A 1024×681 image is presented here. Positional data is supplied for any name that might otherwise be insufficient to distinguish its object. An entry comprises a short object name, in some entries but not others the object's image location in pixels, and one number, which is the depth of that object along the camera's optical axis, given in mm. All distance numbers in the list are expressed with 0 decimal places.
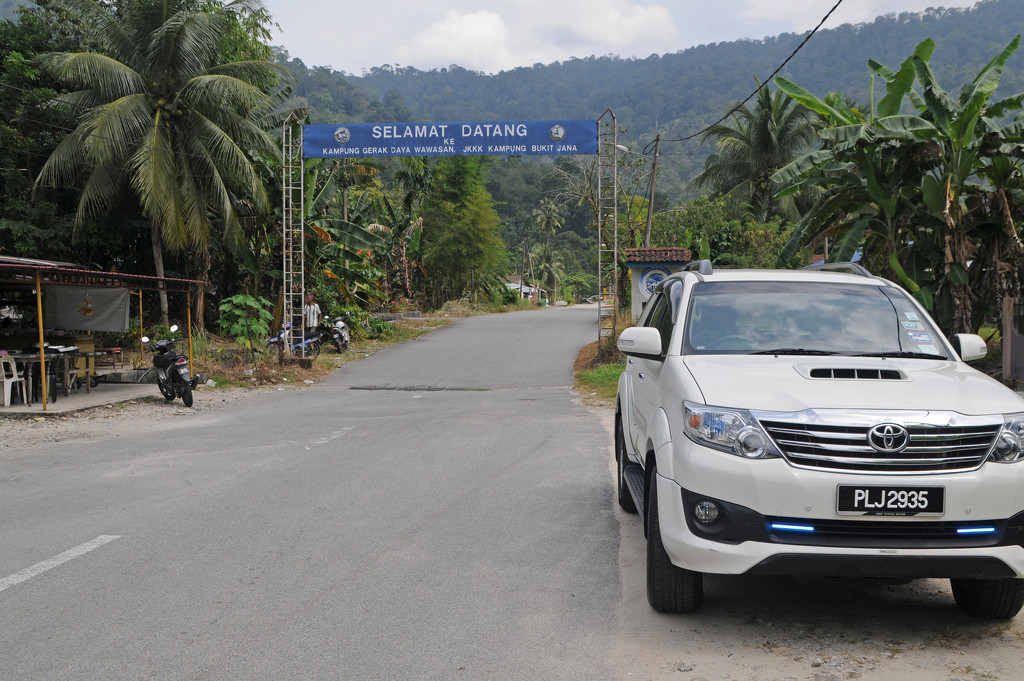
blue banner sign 22234
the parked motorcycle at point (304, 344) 23141
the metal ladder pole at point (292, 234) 23000
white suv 4055
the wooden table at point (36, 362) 14820
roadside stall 14766
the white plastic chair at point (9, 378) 14606
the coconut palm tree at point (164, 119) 21578
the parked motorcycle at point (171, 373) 15883
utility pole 30050
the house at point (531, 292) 80112
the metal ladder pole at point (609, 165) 21984
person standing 25781
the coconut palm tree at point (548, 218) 97938
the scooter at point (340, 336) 26625
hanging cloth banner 19125
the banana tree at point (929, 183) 14062
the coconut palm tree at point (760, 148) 39469
